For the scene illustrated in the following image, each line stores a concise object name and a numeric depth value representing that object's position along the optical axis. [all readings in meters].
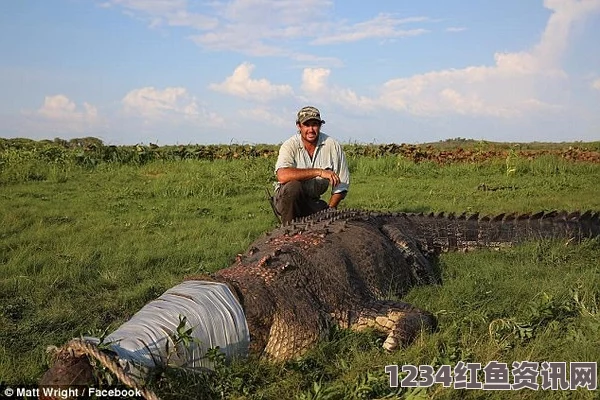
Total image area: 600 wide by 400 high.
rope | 2.41
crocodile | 3.46
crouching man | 6.29
